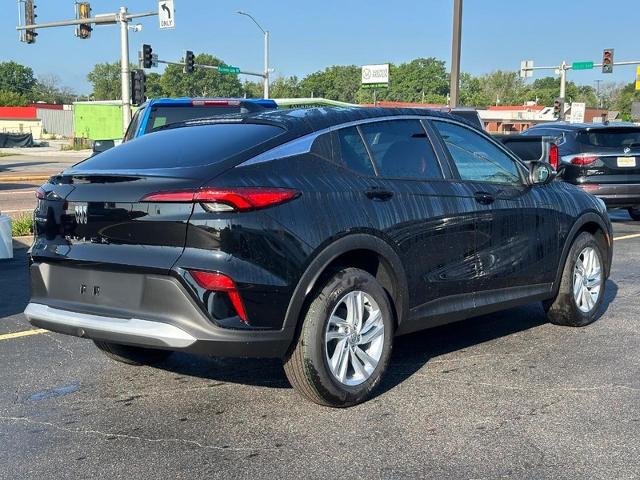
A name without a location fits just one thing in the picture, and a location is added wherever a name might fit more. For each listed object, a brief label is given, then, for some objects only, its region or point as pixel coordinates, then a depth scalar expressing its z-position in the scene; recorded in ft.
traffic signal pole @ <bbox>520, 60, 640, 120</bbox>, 126.62
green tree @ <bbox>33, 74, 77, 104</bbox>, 506.36
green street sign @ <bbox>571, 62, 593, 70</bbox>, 132.31
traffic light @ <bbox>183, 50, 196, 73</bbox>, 127.03
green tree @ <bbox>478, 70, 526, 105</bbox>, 439.63
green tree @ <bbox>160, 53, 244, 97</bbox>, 470.39
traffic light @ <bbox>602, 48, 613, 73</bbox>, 126.52
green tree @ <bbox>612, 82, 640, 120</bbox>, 346.97
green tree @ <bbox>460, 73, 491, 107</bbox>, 412.32
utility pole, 61.57
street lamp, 152.56
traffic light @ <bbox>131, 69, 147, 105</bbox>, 91.76
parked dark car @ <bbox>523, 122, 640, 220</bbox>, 41.75
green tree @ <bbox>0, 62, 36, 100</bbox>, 502.38
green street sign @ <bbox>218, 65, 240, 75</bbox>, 137.69
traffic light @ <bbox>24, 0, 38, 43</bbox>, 98.07
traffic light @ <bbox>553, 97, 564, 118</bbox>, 122.93
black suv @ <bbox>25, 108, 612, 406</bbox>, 12.45
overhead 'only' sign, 92.68
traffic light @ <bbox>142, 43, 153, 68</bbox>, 106.63
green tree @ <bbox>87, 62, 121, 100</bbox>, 508.53
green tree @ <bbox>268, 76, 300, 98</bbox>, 381.19
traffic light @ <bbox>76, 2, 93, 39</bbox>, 96.63
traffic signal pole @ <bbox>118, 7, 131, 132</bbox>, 94.89
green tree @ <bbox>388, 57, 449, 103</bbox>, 495.00
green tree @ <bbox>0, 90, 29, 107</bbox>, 351.67
